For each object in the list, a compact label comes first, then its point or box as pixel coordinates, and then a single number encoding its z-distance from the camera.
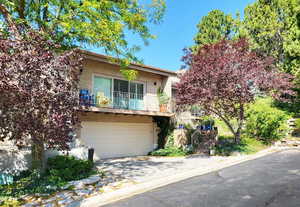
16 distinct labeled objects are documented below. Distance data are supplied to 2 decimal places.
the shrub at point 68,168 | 6.84
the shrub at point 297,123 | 14.69
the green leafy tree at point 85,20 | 7.21
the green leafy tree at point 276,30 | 17.43
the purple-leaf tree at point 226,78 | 10.47
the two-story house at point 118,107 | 11.64
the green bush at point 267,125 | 14.30
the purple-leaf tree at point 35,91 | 4.73
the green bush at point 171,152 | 13.14
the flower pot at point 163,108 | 14.10
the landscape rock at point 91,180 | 6.59
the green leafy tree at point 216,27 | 25.81
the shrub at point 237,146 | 12.16
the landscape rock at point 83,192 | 5.70
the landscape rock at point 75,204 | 4.96
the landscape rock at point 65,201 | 5.09
